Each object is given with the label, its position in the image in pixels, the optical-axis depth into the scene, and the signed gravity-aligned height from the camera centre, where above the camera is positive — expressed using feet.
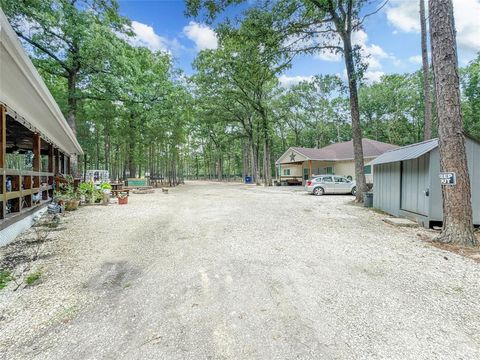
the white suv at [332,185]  52.95 -2.15
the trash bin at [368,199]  33.09 -3.24
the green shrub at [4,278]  10.03 -4.38
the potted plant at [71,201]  30.07 -3.09
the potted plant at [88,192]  36.07 -2.44
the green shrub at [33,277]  10.43 -4.45
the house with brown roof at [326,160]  74.64 +5.08
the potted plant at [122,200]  37.37 -3.70
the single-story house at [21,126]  10.67 +4.71
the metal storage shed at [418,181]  19.62 -0.59
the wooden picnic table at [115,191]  42.98 -2.86
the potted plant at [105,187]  37.69 -1.76
